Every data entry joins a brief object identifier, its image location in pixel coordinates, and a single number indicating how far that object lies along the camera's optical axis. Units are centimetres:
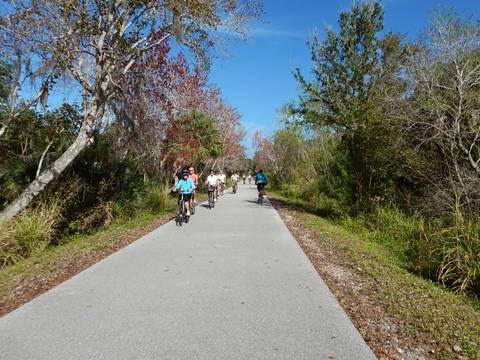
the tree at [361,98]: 1192
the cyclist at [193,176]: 1353
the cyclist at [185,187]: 1146
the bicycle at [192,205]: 1350
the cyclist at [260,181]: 1926
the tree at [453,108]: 921
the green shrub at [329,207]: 1340
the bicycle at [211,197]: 1648
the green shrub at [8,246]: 741
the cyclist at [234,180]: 2961
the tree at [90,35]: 838
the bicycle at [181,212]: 1109
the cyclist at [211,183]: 1652
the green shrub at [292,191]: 2630
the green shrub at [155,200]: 1541
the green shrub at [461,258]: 570
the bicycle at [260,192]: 1952
